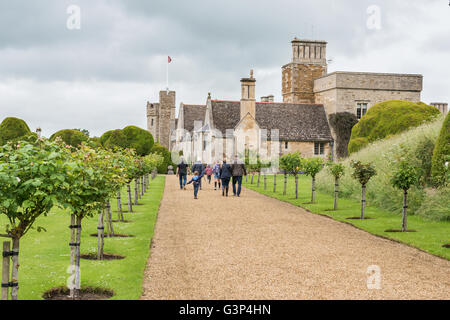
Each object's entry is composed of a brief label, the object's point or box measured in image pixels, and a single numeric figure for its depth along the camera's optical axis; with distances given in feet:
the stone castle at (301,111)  160.15
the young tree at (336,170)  65.16
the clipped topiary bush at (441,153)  54.13
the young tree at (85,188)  24.47
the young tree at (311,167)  72.54
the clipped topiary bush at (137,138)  174.81
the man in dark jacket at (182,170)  96.83
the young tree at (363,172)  56.65
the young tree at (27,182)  19.88
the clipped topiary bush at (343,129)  161.27
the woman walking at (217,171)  100.16
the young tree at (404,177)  48.03
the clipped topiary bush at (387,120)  95.91
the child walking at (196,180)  77.85
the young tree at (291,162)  83.82
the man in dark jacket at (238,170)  82.07
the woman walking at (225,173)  82.79
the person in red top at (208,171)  116.06
